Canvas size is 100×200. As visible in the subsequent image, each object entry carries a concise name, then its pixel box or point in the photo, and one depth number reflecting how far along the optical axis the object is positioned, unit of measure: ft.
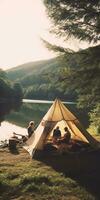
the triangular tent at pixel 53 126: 30.57
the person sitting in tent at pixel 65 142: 28.86
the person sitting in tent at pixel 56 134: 32.02
